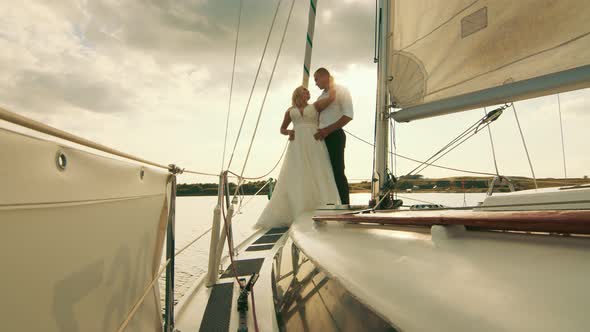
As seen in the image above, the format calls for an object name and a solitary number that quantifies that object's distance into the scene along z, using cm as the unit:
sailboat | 40
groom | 358
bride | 384
